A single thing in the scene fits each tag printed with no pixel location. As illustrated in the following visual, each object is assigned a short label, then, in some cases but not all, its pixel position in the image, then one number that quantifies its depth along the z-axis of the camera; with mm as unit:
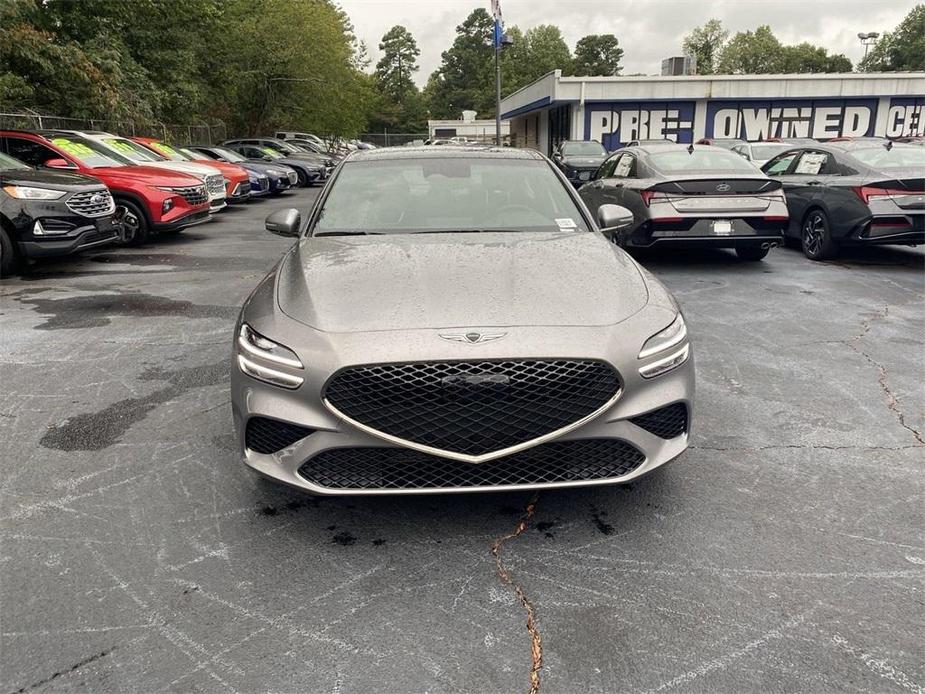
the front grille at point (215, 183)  13281
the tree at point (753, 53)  105875
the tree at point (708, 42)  111125
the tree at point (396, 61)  112000
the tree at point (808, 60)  100312
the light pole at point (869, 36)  51144
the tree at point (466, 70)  106312
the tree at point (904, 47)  89438
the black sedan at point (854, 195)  8117
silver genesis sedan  2678
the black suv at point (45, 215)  7992
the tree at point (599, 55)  108062
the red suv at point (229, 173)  15646
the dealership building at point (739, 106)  31078
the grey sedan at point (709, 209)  8203
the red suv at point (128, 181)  10781
